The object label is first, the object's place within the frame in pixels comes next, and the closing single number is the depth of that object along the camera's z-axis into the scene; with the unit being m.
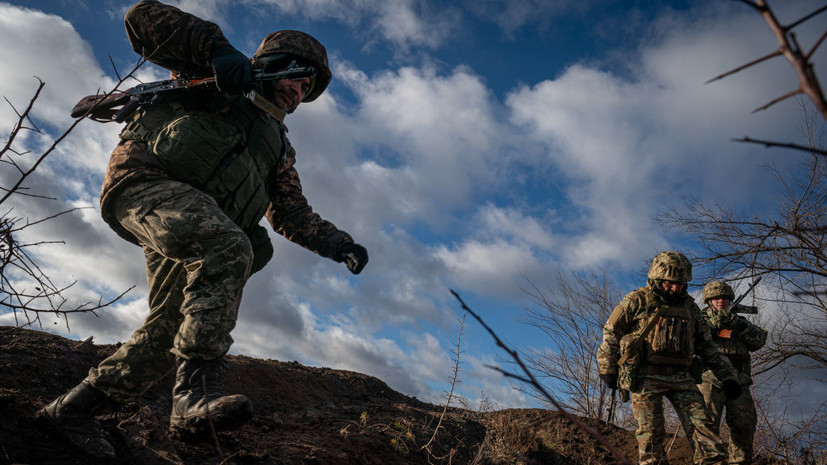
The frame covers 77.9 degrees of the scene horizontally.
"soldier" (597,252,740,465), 4.45
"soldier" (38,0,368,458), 2.07
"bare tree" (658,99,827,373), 11.00
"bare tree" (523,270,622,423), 10.16
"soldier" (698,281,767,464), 5.84
